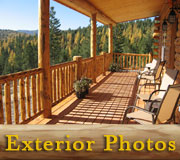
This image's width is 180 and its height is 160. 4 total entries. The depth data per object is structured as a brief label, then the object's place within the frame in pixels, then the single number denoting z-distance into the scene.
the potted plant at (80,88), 4.30
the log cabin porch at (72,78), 2.64
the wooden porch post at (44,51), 2.92
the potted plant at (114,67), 8.45
